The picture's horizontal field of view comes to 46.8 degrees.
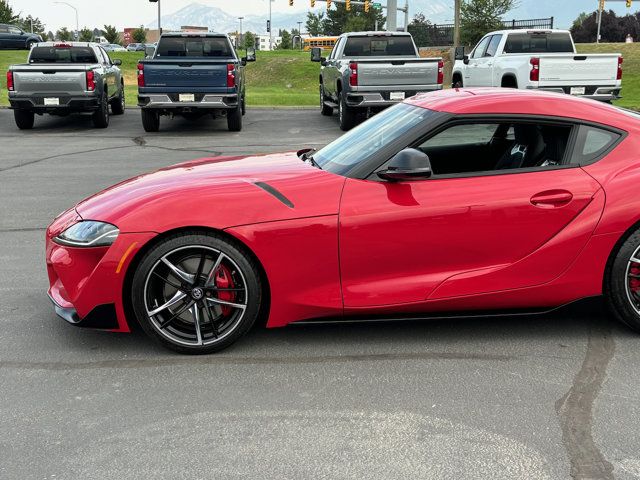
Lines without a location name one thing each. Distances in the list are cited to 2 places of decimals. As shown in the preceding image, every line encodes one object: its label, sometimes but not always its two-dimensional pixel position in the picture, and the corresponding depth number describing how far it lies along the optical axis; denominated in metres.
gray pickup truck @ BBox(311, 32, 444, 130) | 15.61
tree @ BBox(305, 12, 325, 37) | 113.94
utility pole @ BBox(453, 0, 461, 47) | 40.66
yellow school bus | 95.52
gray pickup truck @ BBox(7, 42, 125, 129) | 16.33
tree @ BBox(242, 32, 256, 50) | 90.67
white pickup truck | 15.38
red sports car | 4.07
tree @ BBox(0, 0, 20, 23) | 74.62
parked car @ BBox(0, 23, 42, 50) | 51.72
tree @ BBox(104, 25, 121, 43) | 98.69
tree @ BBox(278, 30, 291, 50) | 102.63
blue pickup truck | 15.47
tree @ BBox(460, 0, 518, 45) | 49.47
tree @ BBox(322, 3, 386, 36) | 80.75
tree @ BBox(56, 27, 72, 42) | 93.84
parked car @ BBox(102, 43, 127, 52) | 74.12
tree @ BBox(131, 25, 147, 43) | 109.53
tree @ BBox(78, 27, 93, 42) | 86.09
